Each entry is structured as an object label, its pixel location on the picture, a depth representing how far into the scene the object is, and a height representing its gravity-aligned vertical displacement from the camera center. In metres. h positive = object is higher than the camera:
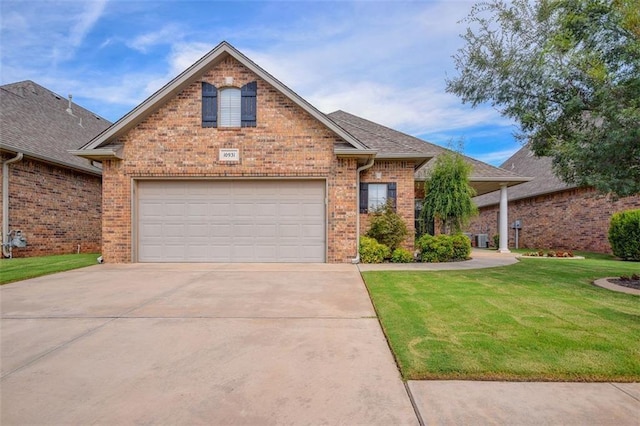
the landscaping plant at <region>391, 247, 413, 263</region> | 11.17 -1.18
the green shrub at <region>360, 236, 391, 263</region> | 11.00 -1.02
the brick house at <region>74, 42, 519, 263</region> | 10.89 +1.34
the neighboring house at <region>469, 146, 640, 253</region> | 15.59 +0.39
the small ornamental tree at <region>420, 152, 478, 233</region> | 12.37 +0.91
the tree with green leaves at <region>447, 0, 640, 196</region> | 6.48 +2.97
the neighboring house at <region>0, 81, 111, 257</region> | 11.70 +1.38
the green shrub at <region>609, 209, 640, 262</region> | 12.66 -0.55
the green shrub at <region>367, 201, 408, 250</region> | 11.34 -0.30
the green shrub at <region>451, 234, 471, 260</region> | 11.88 -0.98
